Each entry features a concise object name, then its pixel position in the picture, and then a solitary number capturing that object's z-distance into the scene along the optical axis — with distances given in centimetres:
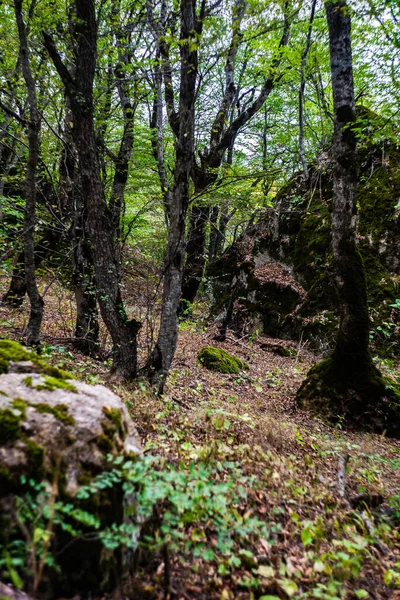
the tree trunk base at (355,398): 482
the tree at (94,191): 411
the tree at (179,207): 443
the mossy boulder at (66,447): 156
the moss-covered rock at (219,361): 704
